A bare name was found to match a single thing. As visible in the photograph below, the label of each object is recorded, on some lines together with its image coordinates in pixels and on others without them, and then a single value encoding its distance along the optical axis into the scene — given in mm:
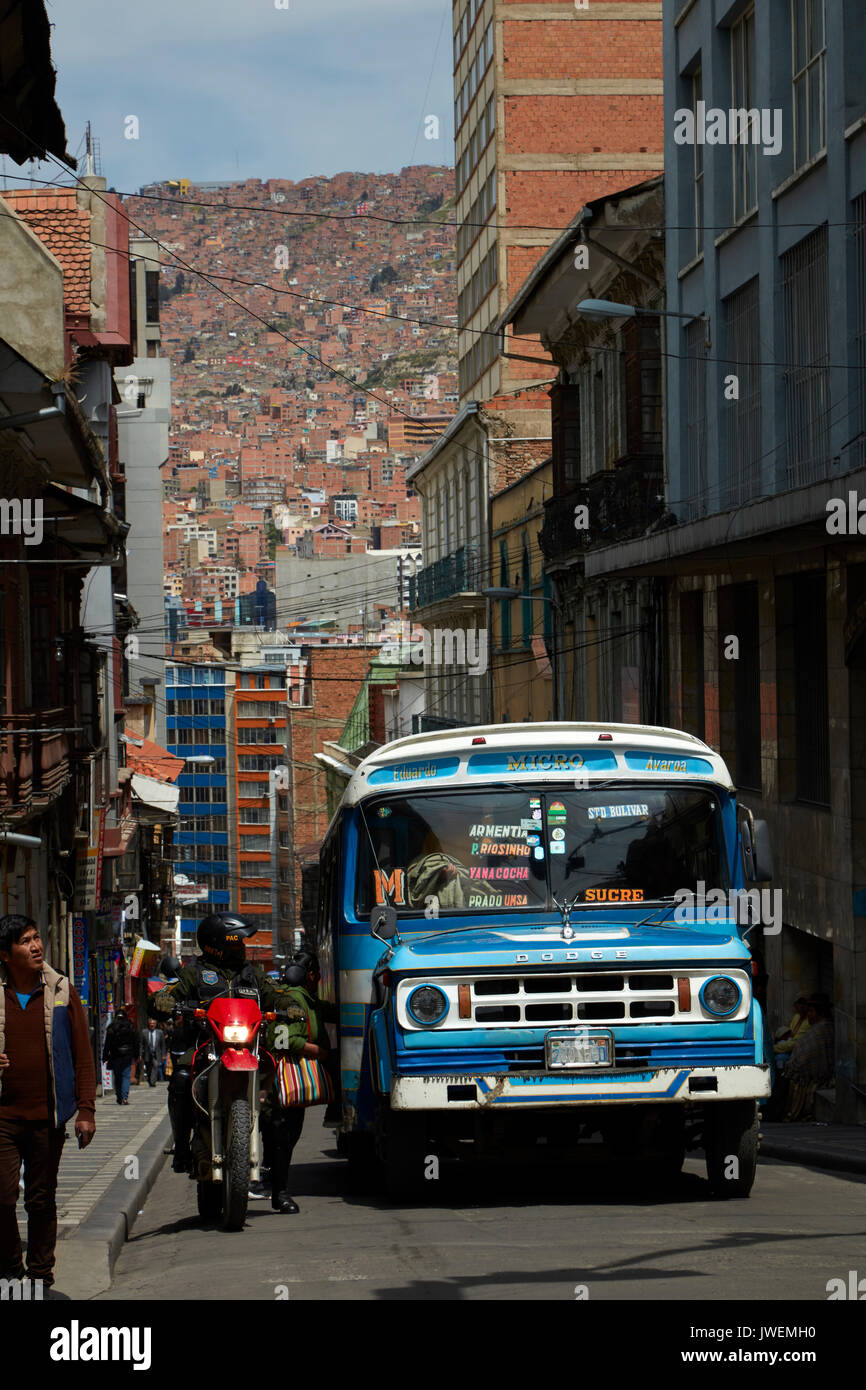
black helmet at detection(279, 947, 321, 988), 10023
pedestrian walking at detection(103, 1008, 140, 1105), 29141
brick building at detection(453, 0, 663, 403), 53062
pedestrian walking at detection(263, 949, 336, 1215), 9984
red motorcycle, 9352
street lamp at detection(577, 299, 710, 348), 24297
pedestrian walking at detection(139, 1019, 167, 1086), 41219
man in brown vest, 7836
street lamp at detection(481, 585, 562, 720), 37406
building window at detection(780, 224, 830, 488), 20016
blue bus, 9430
